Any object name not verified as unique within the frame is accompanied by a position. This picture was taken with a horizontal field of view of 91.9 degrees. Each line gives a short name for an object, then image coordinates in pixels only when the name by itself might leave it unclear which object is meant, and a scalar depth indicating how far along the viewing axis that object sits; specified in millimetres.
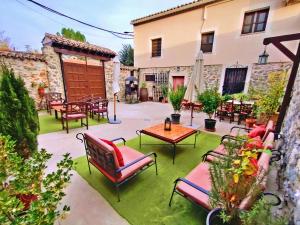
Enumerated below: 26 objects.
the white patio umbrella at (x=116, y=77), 5254
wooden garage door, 7559
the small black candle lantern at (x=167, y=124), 3238
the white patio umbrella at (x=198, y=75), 4801
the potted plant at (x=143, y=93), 10555
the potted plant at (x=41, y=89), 6555
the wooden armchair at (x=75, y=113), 4125
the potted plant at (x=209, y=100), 4215
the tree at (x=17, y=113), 1772
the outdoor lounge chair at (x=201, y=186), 1143
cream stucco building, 6438
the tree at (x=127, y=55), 16062
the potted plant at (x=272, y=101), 3953
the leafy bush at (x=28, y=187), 812
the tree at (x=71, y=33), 16812
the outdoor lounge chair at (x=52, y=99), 5941
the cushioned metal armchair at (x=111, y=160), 1710
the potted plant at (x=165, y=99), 10008
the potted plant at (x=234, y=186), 1092
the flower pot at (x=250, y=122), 4387
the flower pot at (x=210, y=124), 4547
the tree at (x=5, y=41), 10961
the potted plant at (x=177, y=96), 4664
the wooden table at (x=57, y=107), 4853
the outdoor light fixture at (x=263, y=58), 4758
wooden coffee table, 2759
